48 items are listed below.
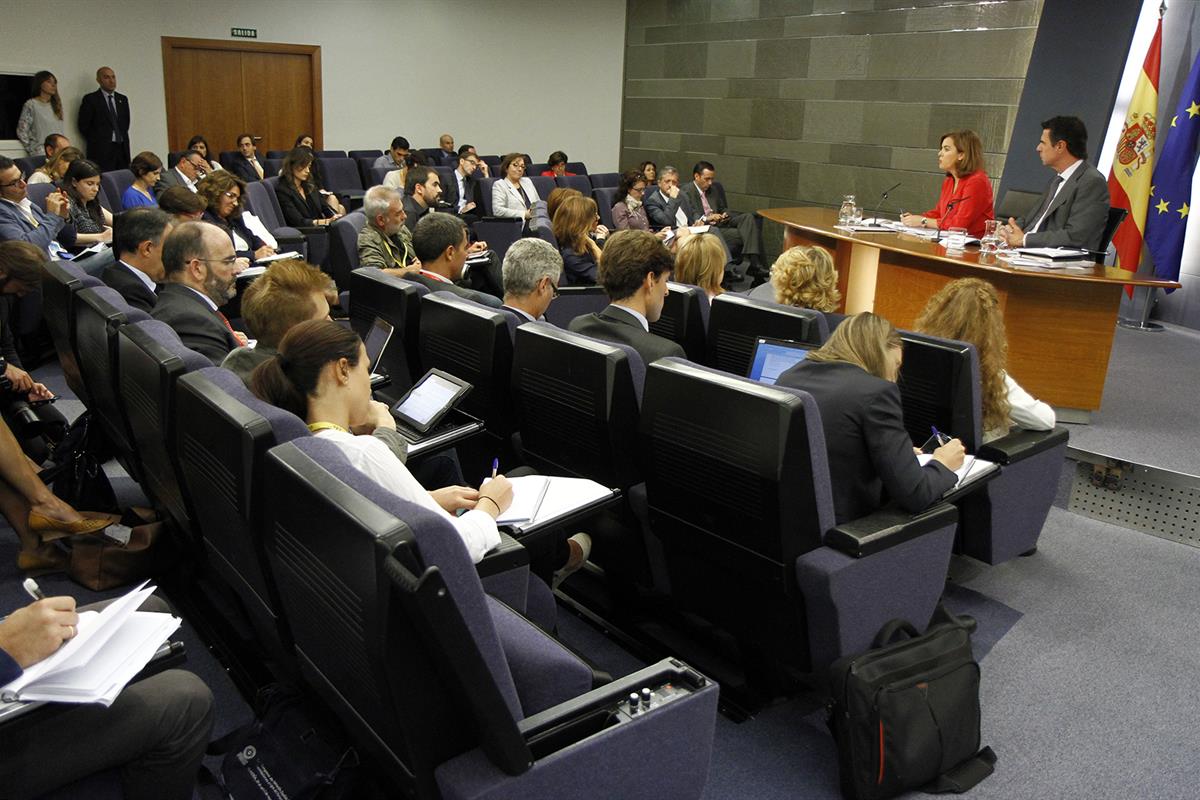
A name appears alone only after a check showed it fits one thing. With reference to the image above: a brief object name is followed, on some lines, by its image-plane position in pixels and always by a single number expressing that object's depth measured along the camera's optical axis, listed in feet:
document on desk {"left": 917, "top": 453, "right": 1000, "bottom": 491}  8.77
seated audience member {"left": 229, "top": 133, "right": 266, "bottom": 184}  31.68
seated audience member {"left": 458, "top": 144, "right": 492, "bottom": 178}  31.55
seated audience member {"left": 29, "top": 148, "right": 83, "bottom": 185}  21.92
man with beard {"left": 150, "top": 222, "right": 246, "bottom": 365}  10.34
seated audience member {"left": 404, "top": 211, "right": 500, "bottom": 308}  13.84
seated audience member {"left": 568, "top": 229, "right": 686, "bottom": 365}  9.95
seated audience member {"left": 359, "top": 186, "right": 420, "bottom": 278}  16.52
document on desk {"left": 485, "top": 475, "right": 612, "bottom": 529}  7.00
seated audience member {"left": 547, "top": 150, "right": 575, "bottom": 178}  32.78
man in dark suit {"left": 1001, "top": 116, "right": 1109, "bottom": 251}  16.92
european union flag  24.08
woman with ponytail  6.67
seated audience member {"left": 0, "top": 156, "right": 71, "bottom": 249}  16.61
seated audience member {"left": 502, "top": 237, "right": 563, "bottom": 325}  10.99
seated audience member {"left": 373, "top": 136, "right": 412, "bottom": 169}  33.33
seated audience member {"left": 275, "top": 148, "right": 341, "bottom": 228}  25.04
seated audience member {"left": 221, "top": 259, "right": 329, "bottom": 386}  8.73
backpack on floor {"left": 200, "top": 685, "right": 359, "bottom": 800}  5.55
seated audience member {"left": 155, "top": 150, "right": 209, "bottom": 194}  25.08
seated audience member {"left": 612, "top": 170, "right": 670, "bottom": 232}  27.07
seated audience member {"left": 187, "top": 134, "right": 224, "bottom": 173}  29.53
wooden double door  35.50
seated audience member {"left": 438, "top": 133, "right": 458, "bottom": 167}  36.09
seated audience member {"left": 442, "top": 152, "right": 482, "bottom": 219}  28.89
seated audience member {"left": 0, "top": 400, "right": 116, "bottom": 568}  9.92
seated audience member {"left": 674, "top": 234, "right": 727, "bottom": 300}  13.79
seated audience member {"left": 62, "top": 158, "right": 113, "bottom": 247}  20.00
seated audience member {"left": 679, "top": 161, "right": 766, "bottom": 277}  29.55
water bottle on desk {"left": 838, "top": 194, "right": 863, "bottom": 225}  21.76
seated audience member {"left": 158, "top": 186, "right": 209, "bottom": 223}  16.26
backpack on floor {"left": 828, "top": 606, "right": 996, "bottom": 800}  6.92
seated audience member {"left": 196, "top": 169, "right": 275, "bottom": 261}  18.01
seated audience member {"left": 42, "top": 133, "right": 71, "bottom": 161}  25.24
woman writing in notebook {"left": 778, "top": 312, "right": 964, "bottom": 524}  7.72
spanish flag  24.68
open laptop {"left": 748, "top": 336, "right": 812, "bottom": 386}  9.86
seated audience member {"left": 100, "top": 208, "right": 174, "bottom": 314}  12.30
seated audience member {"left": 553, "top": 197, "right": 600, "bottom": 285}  18.13
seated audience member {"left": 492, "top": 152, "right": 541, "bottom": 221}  27.66
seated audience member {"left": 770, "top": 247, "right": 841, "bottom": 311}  12.47
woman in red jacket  19.39
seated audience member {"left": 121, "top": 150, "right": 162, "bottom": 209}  21.12
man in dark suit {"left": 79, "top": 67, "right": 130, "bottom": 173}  32.09
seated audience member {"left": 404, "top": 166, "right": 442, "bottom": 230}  21.54
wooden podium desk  16.02
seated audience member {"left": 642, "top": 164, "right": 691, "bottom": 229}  28.30
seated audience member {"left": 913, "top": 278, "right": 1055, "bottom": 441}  10.21
